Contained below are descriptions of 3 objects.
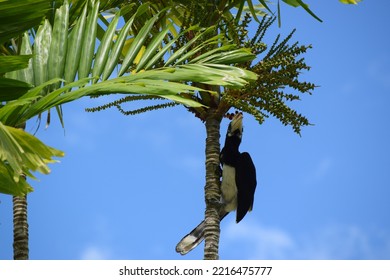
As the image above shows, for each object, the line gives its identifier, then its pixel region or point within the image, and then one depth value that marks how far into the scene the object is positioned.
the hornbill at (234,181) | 9.26
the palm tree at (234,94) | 8.29
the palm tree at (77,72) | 4.10
